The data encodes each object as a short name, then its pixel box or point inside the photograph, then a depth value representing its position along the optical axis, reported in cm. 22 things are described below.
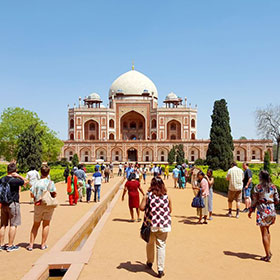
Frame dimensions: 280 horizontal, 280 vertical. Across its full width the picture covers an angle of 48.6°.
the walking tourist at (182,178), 1552
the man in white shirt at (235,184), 809
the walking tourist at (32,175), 887
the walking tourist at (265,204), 462
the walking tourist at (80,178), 1039
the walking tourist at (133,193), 749
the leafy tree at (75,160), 3020
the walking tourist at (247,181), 848
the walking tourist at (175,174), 1616
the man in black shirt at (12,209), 510
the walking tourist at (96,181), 1050
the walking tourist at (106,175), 1949
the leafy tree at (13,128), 2486
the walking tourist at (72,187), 988
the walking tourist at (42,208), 509
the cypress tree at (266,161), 1965
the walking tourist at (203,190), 730
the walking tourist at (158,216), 402
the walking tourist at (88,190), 1078
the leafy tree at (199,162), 3510
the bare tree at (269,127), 3862
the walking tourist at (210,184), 772
